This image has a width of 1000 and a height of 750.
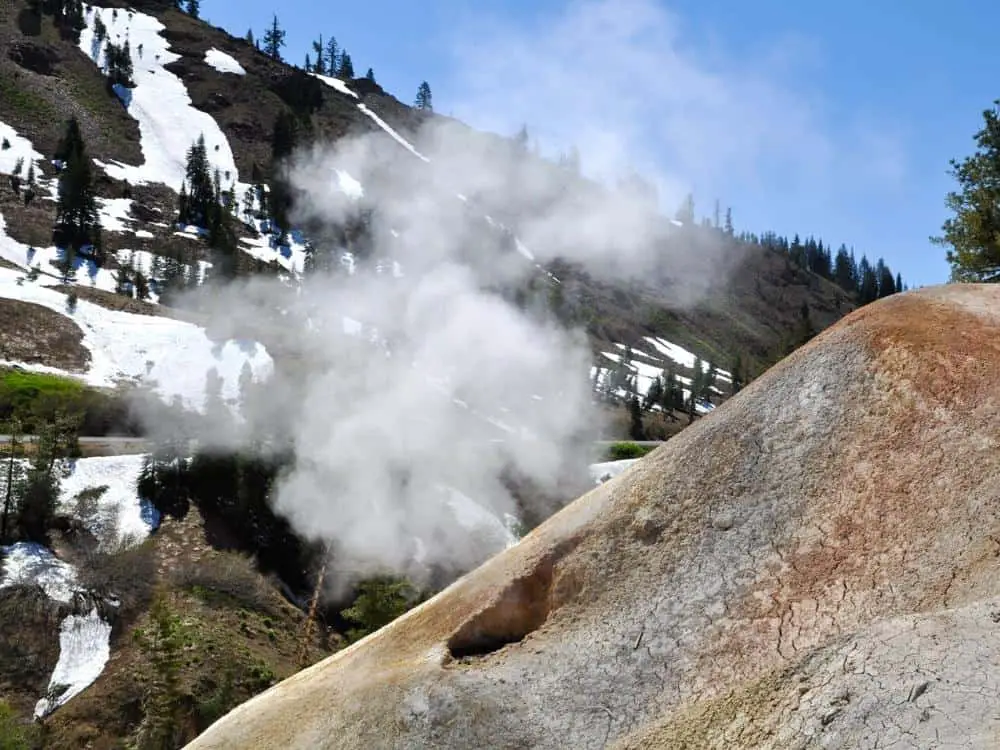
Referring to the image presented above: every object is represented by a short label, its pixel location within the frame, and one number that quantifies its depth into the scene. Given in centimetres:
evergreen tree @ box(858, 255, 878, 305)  17488
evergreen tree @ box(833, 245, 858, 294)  19612
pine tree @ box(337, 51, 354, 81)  18538
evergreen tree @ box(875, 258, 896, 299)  18125
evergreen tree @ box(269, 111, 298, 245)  10438
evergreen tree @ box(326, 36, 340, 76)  18912
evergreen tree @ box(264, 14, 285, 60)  17762
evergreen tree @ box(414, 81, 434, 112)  19100
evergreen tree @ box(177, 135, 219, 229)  9488
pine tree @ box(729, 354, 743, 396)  10085
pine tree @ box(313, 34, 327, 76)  18375
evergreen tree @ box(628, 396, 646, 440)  6844
